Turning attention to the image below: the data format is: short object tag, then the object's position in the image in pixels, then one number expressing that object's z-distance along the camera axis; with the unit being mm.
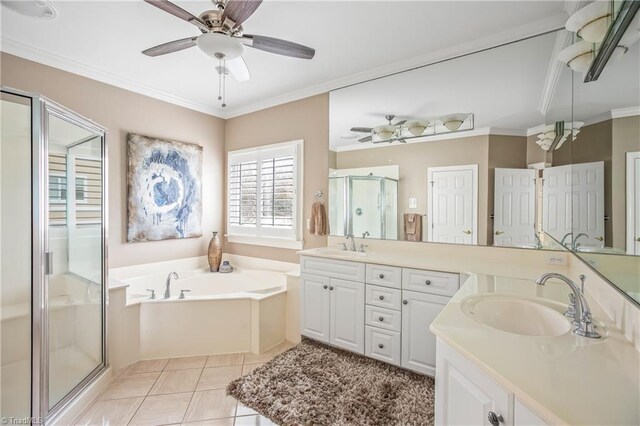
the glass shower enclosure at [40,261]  1618
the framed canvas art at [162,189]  3078
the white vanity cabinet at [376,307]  2078
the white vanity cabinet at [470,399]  759
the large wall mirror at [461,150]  2053
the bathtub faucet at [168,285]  2941
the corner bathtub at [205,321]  2533
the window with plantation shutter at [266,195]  3328
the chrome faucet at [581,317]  998
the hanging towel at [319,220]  3041
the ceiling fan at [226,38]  1534
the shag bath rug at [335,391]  1779
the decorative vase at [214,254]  3588
